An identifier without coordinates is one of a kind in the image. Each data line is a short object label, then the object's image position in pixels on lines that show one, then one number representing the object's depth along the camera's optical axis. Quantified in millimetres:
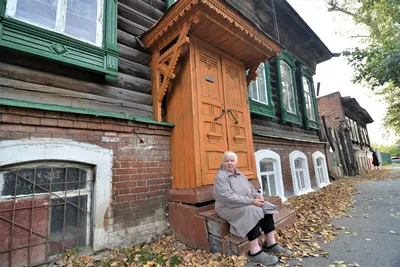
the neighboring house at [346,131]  12695
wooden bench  2668
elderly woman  2590
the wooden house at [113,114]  2494
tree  7699
